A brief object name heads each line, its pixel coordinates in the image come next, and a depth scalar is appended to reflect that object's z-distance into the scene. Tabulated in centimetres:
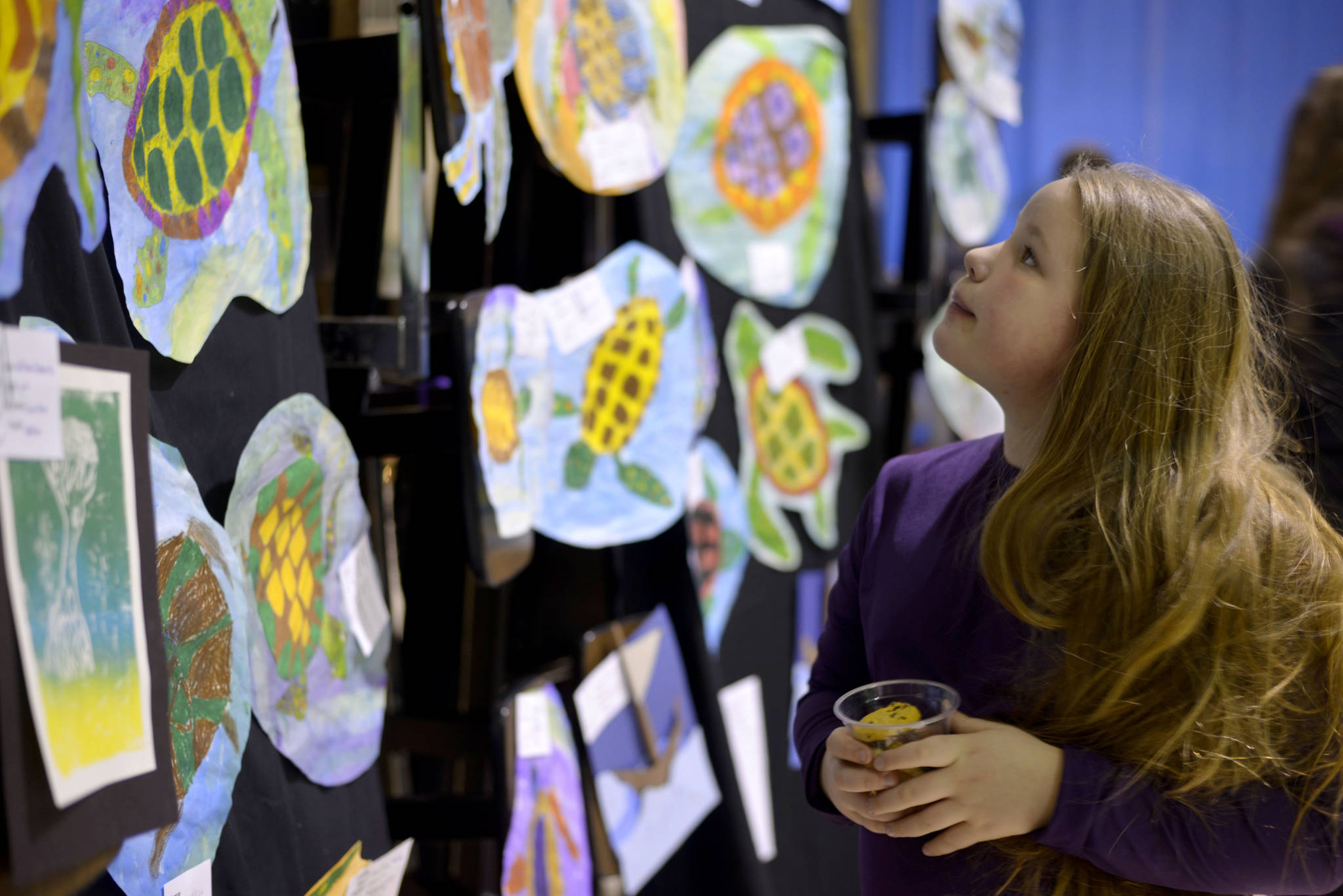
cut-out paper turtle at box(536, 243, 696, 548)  148
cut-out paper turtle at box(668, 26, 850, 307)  175
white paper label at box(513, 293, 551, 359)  134
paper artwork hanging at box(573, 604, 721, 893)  154
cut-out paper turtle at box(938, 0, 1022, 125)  247
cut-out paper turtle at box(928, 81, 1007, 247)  244
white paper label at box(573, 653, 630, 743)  150
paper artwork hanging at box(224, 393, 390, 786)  99
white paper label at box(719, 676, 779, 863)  187
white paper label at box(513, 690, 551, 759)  137
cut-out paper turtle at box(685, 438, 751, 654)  177
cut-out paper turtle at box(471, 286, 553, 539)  124
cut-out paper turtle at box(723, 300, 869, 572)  190
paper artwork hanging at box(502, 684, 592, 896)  136
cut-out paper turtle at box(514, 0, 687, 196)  139
